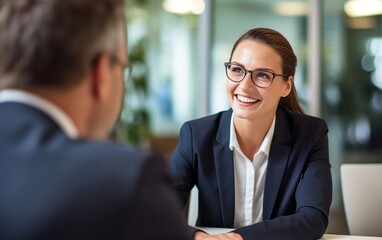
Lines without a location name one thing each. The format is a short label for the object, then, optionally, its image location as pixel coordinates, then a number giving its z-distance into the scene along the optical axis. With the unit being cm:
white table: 188
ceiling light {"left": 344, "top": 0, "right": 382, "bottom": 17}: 495
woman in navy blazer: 212
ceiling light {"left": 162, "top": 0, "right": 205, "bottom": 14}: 582
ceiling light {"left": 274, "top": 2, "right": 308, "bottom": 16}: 520
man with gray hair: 81
